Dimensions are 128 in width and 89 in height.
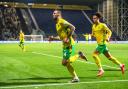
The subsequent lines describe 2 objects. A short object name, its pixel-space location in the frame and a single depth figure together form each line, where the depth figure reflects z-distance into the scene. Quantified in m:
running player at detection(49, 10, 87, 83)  12.63
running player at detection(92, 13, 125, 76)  15.12
